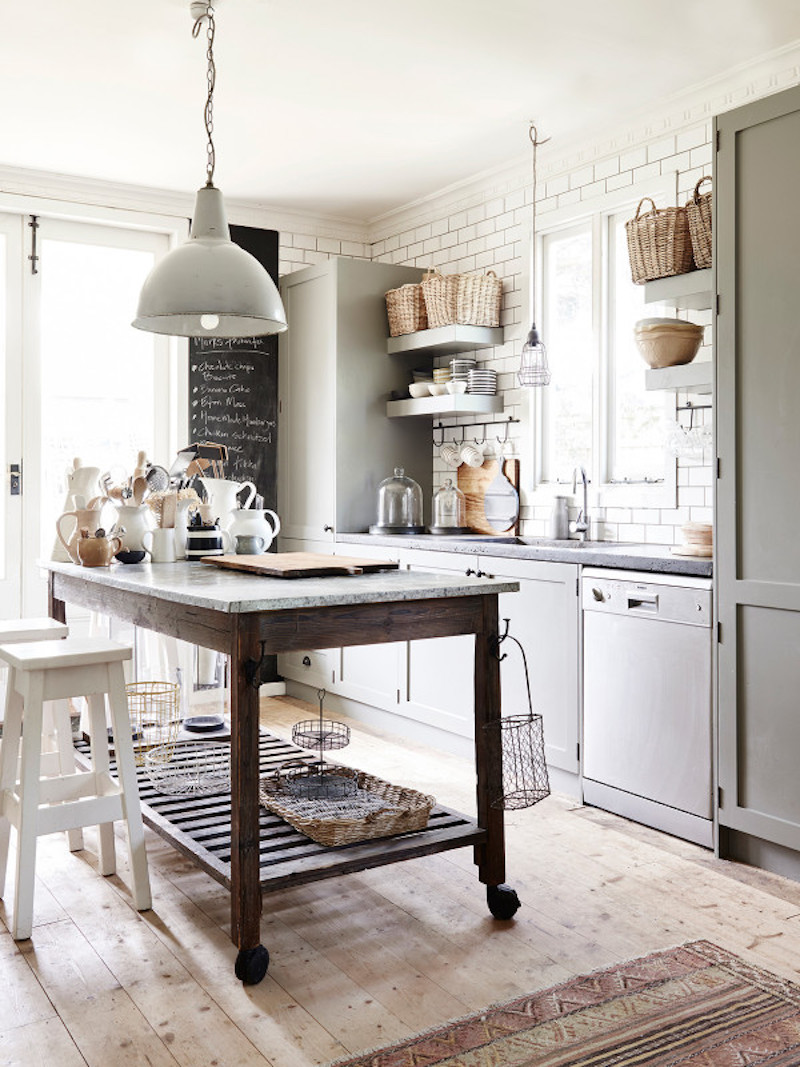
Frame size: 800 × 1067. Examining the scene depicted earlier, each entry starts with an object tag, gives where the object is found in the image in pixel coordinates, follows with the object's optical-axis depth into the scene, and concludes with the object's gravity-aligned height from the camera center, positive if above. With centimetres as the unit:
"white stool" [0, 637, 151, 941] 272 -75
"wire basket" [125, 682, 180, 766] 384 -90
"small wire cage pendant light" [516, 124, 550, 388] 469 +67
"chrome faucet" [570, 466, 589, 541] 463 -8
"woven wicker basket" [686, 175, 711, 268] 366 +103
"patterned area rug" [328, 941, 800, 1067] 215 -119
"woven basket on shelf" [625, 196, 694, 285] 375 +100
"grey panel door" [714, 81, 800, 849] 309 +13
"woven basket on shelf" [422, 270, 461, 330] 516 +110
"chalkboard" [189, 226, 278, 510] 583 +66
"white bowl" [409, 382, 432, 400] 543 +64
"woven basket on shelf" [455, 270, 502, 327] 511 +107
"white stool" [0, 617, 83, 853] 345 -75
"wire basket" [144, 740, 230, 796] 341 -95
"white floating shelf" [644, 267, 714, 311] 368 +82
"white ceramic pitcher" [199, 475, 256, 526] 393 +4
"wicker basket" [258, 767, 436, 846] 279 -92
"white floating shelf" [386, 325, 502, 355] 511 +88
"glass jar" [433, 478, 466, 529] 543 -1
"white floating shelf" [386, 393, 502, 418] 516 +53
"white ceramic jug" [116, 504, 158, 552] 361 -6
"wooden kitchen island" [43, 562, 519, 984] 246 -35
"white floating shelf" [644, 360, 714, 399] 366 +48
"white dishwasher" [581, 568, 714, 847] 339 -70
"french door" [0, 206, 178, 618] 538 +76
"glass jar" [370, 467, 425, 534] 544 +1
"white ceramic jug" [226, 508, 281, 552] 367 -6
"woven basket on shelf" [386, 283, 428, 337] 545 +109
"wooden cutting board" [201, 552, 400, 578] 296 -18
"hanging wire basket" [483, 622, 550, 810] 286 -82
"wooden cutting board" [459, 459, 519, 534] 534 +11
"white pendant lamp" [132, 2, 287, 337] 307 +71
